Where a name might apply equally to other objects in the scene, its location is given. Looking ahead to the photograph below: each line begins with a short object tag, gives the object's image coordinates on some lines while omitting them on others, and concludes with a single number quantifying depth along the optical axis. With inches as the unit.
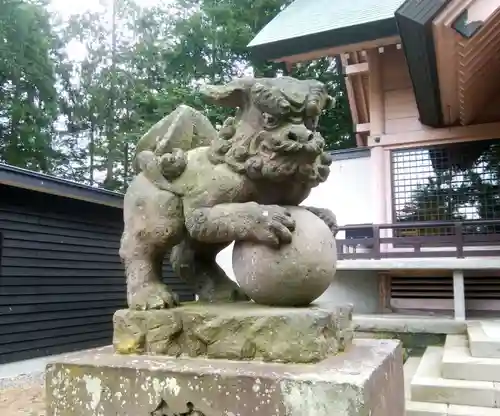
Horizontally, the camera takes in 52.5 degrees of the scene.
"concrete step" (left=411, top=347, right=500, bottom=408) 140.8
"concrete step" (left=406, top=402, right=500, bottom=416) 133.6
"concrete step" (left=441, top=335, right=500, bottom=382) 150.2
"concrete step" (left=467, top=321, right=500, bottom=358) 162.7
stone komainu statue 70.8
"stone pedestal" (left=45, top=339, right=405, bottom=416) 56.9
